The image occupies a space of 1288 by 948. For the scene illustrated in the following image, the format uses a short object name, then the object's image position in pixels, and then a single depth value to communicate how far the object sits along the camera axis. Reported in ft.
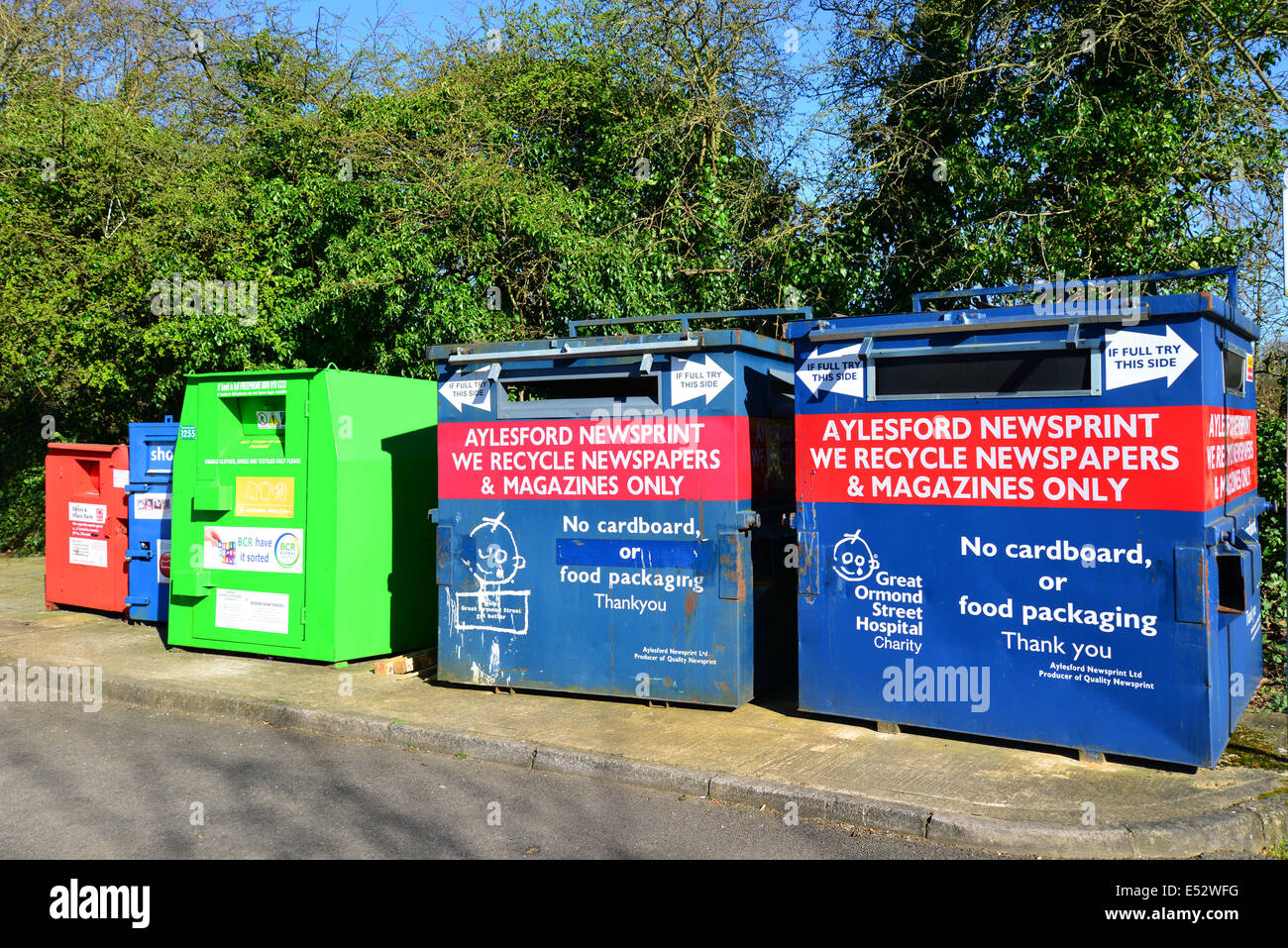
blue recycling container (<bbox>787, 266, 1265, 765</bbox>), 16.79
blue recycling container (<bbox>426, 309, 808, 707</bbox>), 21.08
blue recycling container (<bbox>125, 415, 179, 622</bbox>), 32.76
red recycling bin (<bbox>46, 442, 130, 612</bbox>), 34.19
